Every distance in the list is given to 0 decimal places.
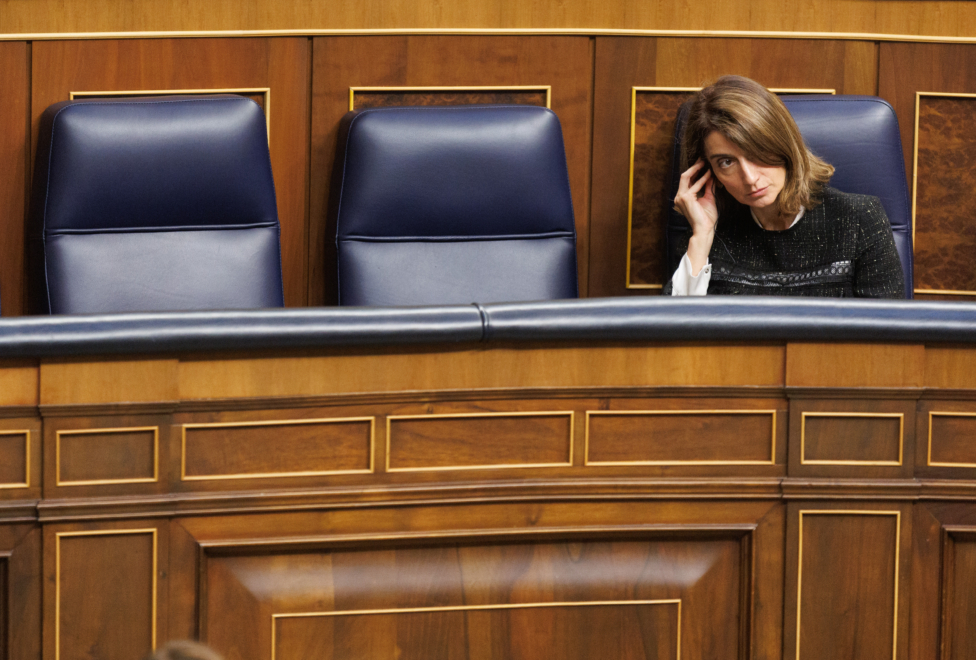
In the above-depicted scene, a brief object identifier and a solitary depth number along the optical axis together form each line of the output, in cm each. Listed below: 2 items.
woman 1208
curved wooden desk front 1138
